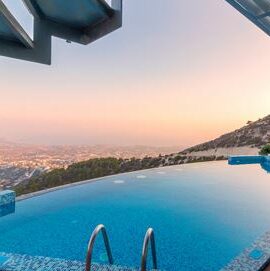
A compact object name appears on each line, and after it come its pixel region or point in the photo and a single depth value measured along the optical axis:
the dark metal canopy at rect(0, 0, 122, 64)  2.47
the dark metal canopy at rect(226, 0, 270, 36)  4.28
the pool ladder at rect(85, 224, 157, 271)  1.65
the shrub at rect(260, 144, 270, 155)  8.16
